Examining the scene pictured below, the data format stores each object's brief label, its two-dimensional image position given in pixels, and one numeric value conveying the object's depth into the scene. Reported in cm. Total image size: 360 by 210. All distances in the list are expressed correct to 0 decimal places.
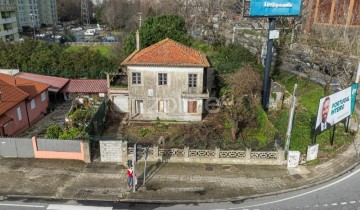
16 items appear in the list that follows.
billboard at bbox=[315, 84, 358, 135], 1952
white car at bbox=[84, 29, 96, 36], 9037
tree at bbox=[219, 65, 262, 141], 2666
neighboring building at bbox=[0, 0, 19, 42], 7000
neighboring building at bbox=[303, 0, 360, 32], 4042
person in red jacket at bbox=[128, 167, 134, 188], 1692
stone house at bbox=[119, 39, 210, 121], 2753
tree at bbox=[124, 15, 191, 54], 4209
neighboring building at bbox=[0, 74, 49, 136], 2519
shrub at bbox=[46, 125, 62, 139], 2120
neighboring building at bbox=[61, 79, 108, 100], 3522
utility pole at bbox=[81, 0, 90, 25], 12369
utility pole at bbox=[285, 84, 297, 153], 1921
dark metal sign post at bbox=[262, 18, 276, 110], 2731
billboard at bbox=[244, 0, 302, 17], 2572
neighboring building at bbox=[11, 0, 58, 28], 9890
